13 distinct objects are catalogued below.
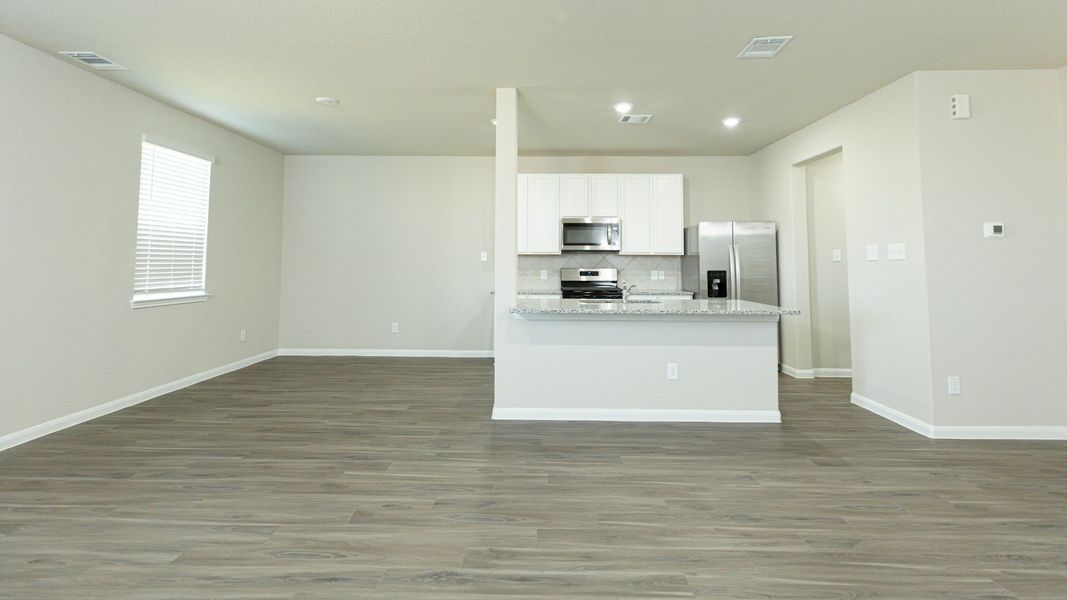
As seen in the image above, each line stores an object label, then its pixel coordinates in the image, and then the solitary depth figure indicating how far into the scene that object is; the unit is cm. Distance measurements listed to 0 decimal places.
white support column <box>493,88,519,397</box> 366
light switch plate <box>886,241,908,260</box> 352
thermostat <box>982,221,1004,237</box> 328
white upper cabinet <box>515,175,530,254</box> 571
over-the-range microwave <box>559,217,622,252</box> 564
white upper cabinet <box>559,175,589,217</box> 570
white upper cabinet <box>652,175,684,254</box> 570
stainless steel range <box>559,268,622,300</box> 584
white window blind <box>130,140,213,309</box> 411
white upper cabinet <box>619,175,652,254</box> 570
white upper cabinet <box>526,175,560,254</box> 570
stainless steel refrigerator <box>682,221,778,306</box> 529
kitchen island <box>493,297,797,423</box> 356
